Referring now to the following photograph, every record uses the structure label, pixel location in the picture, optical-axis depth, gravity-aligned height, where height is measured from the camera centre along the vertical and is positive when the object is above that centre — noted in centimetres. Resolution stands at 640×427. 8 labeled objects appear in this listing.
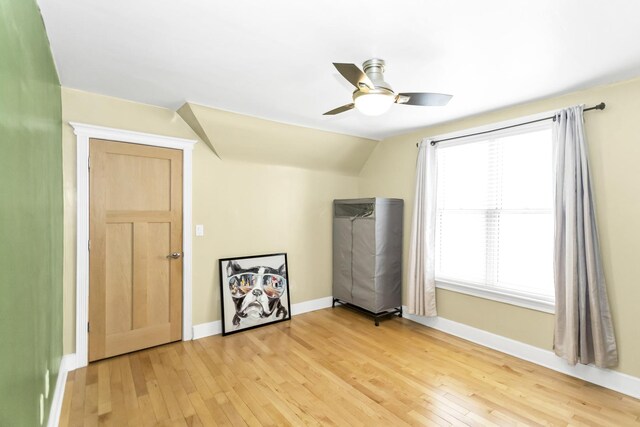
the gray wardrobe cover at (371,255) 402 -57
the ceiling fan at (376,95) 187 +77
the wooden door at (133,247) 294 -36
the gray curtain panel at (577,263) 258 -43
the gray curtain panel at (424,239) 381 -33
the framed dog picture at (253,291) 370 -98
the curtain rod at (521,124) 262 +86
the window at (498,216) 303 -5
